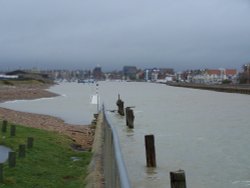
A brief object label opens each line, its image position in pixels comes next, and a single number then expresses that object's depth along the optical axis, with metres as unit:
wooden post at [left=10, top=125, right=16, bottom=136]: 18.39
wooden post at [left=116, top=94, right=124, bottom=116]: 42.54
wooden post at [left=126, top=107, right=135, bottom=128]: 30.40
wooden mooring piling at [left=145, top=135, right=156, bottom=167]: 16.34
